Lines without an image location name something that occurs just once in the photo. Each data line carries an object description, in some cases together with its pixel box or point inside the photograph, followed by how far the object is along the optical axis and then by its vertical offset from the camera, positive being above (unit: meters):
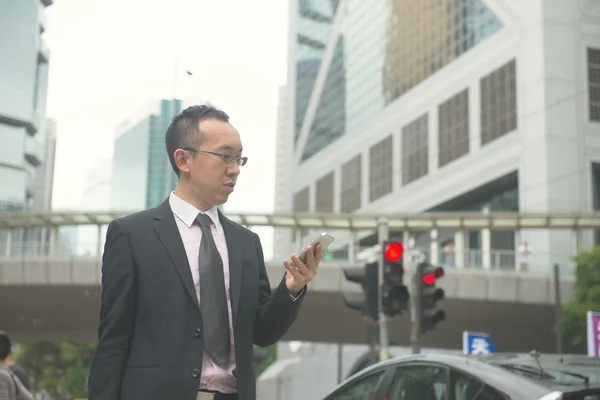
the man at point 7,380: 7.93 -0.68
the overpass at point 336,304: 39.19 -0.06
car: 4.79 -0.38
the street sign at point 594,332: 15.82 -0.36
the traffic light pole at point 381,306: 13.40 -0.02
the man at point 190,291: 3.47 +0.03
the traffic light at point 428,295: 13.65 +0.15
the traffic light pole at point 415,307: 13.71 -0.03
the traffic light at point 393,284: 13.23 +0.27
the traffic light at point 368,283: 13.41 +0.28
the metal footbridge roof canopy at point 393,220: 43.28 +3.69
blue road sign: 19.72 -0.72
